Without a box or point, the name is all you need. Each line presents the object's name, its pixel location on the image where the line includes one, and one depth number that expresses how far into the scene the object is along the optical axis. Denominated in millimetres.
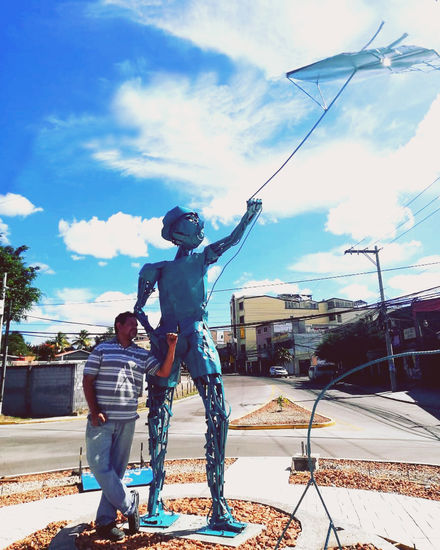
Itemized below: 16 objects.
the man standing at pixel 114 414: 3328
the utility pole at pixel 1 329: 18456
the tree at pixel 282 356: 54938
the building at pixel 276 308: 61688
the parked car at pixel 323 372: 33781
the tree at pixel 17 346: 54156
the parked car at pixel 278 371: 48125
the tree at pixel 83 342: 58156
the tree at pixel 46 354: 38962
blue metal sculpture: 3867
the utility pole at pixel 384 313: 22644
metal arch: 2541
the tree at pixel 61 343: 54903
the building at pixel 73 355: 45903
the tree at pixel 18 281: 22734
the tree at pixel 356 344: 30938
